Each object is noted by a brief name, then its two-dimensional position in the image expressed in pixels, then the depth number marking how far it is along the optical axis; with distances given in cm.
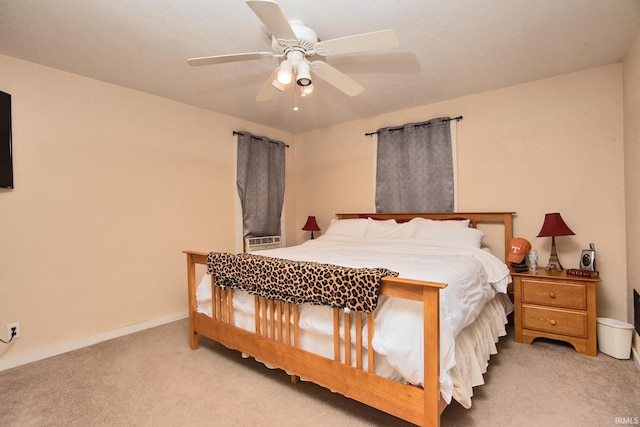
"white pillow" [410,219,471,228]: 298
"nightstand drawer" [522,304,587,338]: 227
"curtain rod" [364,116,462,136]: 325
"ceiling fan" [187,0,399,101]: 158
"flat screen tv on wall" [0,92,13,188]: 220
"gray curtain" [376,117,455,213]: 332
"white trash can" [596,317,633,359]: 215
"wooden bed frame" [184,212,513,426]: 130
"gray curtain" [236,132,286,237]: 387
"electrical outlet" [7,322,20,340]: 225
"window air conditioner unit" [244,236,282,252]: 390
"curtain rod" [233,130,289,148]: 380
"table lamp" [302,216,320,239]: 418
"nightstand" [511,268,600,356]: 224
